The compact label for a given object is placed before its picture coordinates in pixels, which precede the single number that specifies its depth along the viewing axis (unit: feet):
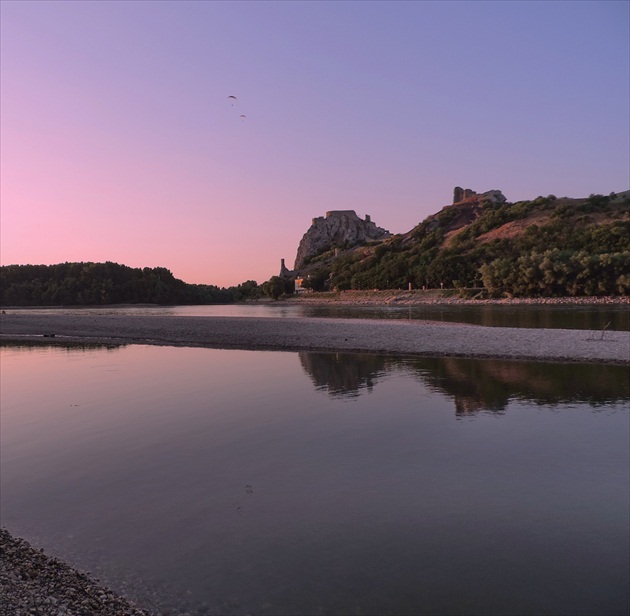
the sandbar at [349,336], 108.17
